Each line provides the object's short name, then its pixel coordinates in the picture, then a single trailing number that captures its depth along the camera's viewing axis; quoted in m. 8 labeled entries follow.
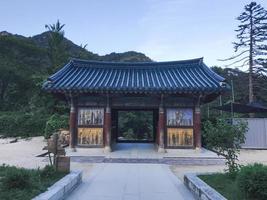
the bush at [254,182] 5.02
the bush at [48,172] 7.13
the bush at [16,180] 5.55
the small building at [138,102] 14.01
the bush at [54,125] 20.12
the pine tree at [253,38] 25.50
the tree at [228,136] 7.29
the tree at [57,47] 26.52
